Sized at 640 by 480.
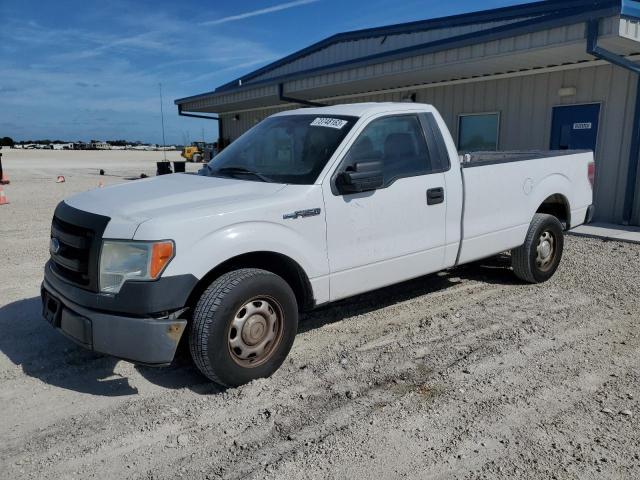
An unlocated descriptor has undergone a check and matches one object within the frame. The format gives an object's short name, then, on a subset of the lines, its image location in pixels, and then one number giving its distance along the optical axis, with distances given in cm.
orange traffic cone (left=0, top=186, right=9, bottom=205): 1290
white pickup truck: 316
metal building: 808
